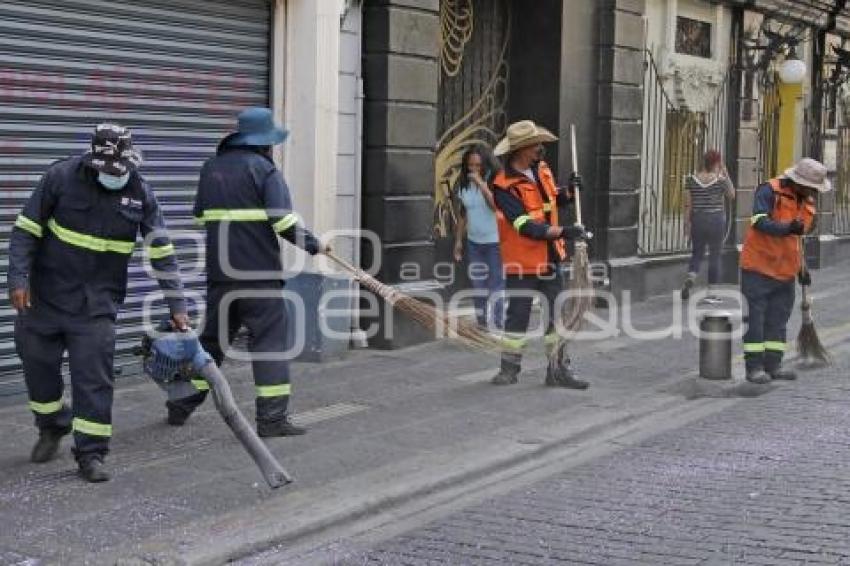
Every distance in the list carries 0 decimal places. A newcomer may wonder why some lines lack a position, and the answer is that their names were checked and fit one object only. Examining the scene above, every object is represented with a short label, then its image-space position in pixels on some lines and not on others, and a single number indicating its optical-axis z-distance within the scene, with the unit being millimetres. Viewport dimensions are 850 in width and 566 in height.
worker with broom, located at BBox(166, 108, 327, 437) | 7137
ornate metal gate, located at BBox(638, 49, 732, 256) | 15016
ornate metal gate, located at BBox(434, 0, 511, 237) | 12281
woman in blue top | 11031
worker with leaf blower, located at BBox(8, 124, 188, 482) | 6125
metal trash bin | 9367
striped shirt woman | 14320
